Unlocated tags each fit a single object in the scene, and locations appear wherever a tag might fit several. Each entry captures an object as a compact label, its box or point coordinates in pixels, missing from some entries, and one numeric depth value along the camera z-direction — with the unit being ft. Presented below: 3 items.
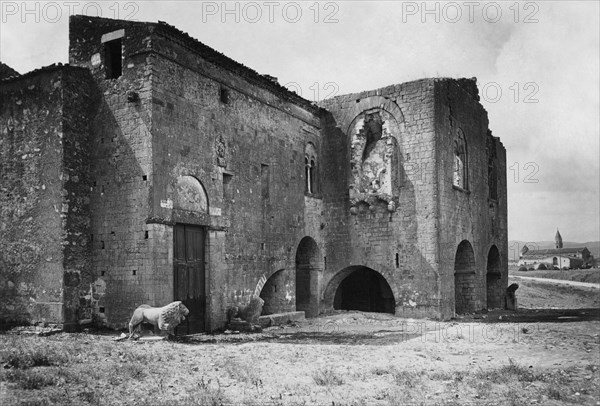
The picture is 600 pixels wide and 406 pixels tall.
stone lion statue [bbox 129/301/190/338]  41.42
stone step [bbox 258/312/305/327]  56.08
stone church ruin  45.11
